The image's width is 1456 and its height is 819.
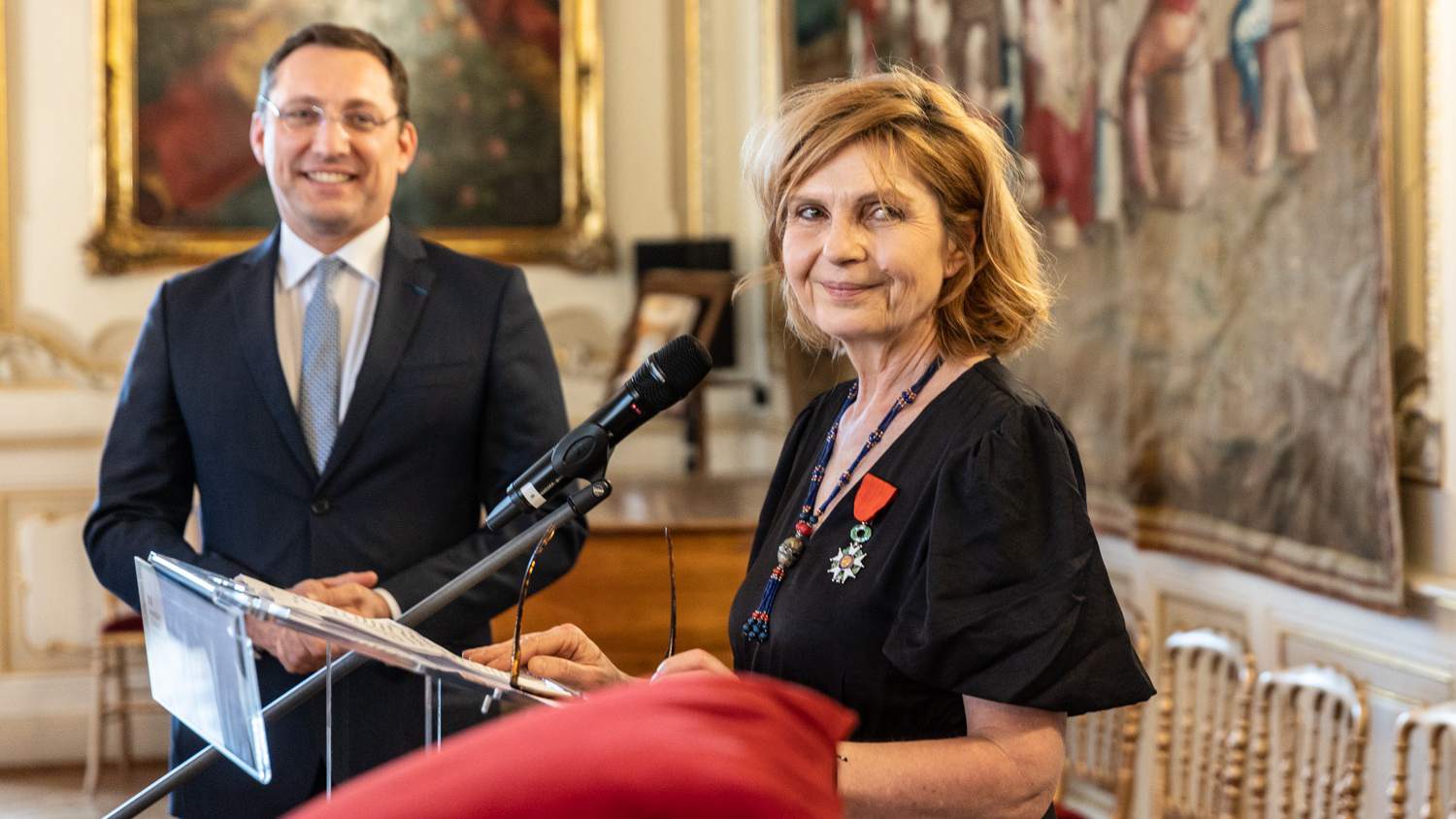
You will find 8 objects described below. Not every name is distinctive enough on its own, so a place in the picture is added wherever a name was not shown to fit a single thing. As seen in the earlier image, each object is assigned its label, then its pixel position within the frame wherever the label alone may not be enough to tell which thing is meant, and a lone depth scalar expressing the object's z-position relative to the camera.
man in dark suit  2.33
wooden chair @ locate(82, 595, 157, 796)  6.04
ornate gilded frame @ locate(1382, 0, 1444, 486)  2.95
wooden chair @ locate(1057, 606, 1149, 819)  3.50
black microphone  1.60
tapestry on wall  3.08
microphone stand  1.51
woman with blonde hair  1.47
